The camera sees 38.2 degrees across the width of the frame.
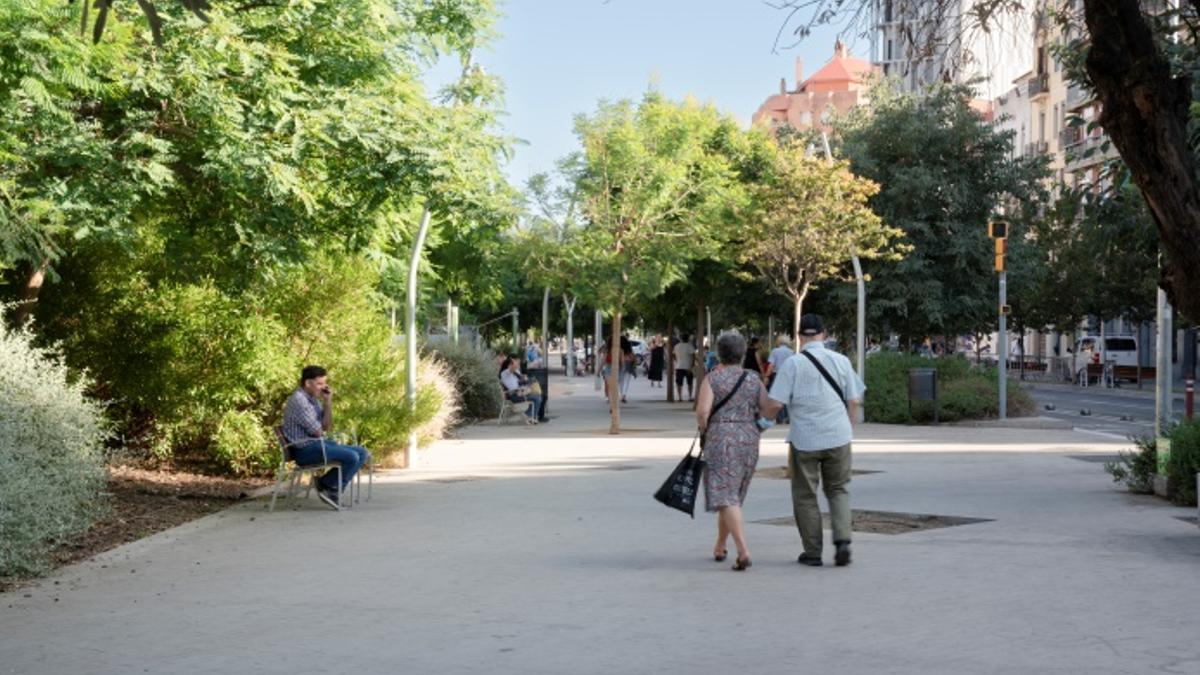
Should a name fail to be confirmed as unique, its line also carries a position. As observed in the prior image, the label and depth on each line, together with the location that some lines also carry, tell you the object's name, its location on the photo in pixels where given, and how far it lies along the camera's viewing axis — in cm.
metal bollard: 2398
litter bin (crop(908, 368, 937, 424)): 3131
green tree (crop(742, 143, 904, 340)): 3400
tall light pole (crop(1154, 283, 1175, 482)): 1986
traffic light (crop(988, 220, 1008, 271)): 3116
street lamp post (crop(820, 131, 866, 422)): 3278
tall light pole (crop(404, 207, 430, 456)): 2072
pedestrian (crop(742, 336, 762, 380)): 2802
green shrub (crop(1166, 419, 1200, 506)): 1502
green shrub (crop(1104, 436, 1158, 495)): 1634
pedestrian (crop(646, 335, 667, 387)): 5212
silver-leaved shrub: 1036
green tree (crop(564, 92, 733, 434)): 2975
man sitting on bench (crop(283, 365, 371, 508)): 1544
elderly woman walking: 1115
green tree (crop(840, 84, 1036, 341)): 3944
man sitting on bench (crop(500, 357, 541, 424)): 3319
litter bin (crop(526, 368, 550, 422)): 3456
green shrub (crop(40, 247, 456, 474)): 1823
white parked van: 6306
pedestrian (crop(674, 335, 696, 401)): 4334
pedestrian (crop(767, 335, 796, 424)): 1819
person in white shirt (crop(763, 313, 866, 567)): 1135
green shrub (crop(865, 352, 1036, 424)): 3250
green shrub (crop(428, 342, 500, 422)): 3378
